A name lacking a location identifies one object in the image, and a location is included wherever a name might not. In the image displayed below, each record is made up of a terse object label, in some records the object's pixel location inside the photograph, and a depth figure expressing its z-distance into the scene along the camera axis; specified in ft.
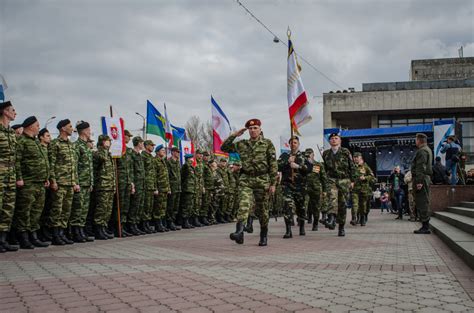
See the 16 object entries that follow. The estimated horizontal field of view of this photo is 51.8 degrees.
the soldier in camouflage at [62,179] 29.22
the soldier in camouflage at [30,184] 26.96
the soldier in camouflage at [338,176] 34.27
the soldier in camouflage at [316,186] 38.50
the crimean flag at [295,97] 35.04
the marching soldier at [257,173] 27.73
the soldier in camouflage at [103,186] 33.50
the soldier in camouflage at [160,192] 40.19
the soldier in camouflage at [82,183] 31.32
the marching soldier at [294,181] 32.54
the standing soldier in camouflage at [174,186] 42.83
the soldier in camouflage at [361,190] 47.24
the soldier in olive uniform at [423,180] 34.40
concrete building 138.82
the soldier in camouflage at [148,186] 38.70
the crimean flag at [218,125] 53.47
